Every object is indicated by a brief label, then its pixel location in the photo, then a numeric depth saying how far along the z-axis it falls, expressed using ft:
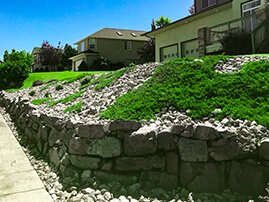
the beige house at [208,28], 35.76
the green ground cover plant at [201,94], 14.32
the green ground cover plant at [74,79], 39.50
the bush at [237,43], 36.91
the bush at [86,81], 34.24
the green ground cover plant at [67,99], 25.56
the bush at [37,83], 55.52
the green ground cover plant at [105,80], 25.44
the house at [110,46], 102.99
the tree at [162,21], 125.90
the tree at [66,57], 137.62
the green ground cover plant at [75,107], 19.83
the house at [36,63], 152.81
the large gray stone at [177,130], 12.54
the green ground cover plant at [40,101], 29.71
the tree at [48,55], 138.41
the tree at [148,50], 84.73
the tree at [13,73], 69.26
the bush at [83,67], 96.43
